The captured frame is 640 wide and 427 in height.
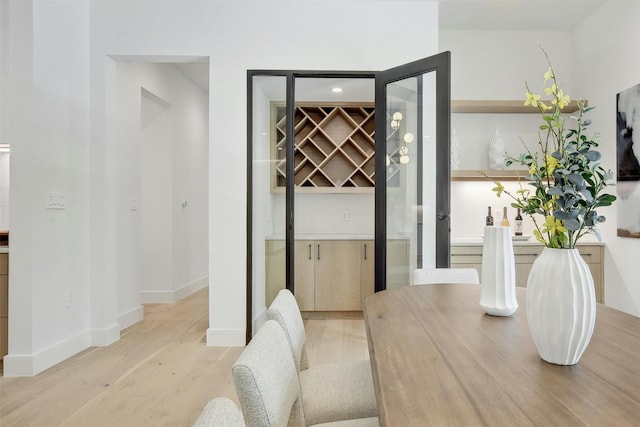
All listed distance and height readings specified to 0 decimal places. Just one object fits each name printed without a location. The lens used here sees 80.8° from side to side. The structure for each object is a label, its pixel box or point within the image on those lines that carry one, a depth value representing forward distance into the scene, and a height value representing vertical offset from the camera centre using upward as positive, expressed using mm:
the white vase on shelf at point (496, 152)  4039 +648
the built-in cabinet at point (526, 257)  3662 -447
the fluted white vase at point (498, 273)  1347 -223
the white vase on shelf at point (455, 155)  4070 +619
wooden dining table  725 -389
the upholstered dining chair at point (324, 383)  1313 -662
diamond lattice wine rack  4684 +842
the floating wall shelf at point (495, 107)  3918 +1116
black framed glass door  2992 +329
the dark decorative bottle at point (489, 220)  4008 -87
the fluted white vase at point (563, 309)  946 -249
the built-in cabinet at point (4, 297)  2689 -612
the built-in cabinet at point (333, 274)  4145 -686
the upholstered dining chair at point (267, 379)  811 -393
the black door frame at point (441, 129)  2891 +646
